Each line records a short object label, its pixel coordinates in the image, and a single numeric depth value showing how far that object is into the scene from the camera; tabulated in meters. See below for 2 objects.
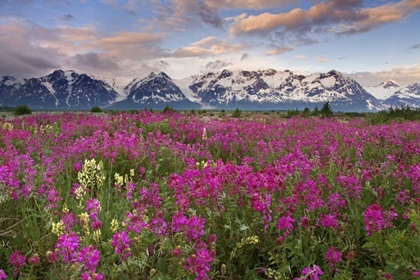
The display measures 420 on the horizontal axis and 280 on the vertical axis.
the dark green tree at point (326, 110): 27.25
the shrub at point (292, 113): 27.36
